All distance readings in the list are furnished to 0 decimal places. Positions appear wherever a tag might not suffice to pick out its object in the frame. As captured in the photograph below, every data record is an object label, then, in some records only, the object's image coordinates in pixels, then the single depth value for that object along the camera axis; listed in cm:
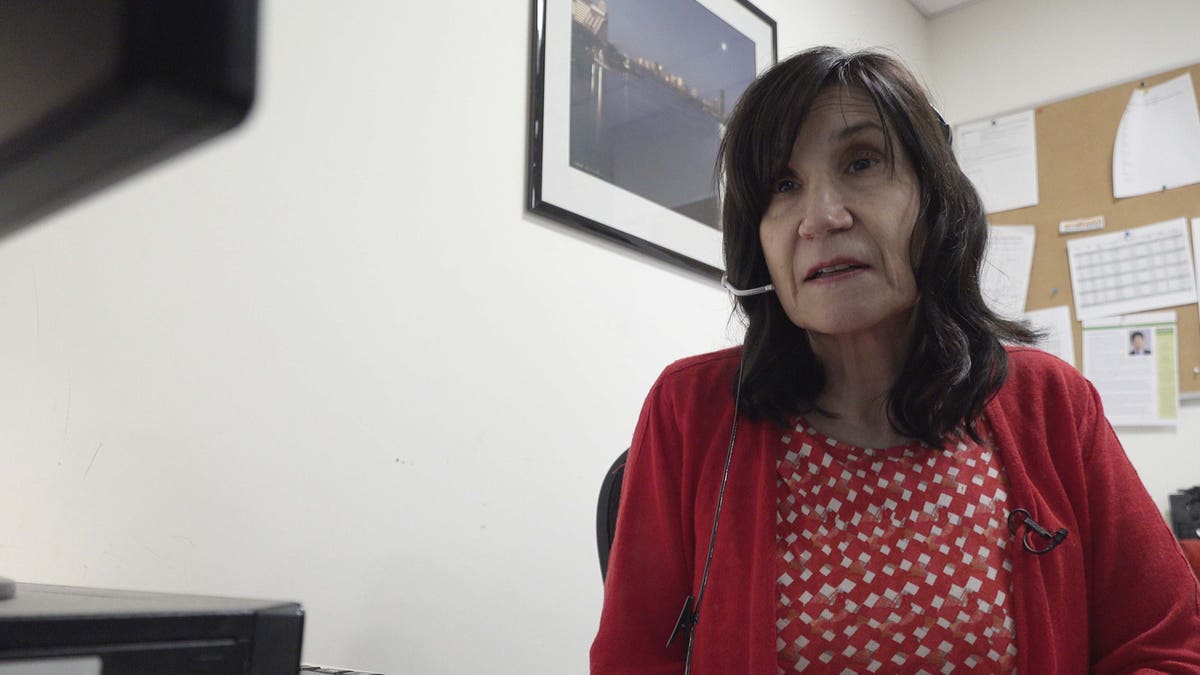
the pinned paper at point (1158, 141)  247
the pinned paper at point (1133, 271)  243
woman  91
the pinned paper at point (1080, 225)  259
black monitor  19
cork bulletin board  253
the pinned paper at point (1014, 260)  272
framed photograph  163
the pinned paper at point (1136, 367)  242
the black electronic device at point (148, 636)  28
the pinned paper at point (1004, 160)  276
